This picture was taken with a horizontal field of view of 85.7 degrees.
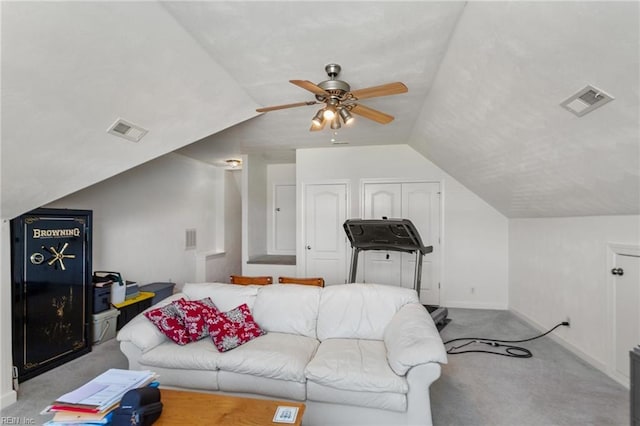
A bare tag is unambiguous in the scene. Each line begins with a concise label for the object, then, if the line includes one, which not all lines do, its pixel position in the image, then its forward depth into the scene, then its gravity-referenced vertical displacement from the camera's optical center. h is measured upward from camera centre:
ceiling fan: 2.35 +0.84
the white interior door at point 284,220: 7.00 -0.16
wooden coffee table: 1.71 -1.04
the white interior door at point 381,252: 5.66 -0.65
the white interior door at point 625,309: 2.79 -0.82
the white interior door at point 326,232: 5.85 -0.34
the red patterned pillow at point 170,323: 2.66 -0.86
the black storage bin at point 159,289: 4.84 -1.10
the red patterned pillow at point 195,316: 2.75 -0.84
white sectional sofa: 2.14 -1.01
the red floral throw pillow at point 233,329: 2.62 -0.93
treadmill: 4.28 -0.35
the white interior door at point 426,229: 5.57 -0.28
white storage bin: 3.82 -1.27
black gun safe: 2.93 -0.70
